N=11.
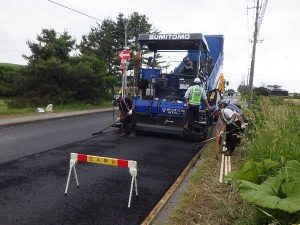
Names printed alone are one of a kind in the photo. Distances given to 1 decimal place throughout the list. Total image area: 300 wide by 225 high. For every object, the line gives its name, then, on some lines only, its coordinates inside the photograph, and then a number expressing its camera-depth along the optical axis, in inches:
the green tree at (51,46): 607.4
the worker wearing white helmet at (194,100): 283.7
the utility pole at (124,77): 418.0
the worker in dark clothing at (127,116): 307.5
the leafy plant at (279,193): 94.8
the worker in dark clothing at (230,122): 230.2
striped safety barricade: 143.1
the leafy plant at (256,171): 124.7
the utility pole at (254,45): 640.1
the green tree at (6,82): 692.6
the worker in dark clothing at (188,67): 320.8
